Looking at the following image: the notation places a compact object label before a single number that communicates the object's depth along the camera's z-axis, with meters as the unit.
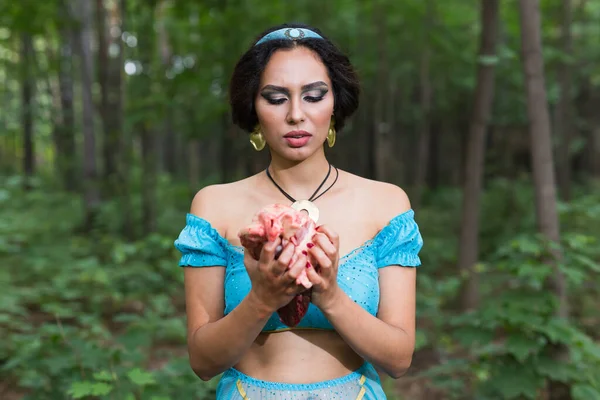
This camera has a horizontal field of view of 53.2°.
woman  1.86
